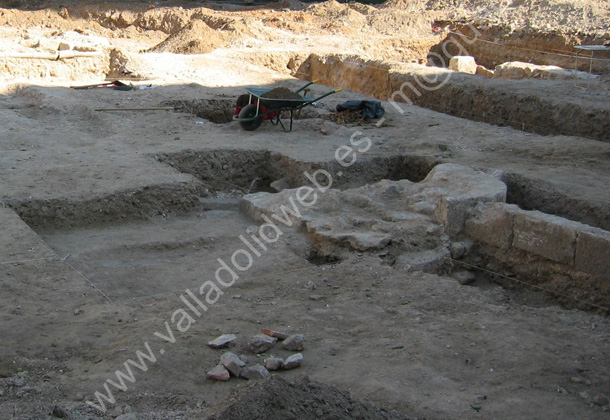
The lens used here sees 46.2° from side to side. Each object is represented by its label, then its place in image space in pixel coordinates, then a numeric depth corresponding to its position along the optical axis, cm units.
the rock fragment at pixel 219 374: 405
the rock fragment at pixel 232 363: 410
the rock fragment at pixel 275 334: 459
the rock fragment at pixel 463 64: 1584
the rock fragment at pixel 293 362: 424
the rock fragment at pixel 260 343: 441
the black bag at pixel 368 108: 1089
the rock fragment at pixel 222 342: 444
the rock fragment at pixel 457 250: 662
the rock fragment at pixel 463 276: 647
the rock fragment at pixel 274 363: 421
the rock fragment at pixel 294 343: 448
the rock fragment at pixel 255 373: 402
